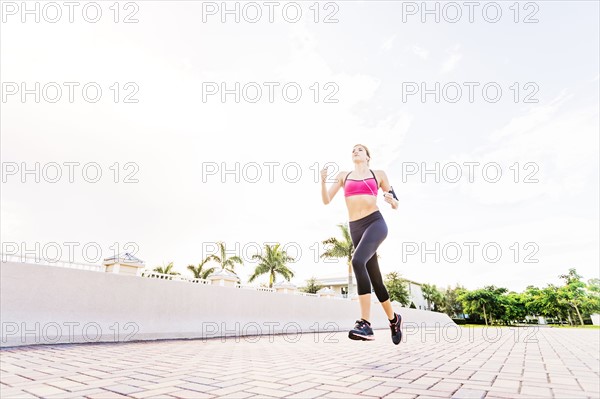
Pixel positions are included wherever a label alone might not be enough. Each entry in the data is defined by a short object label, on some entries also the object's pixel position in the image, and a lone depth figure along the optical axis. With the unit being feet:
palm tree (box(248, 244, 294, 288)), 109.40
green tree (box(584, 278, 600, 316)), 156.56
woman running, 12.06
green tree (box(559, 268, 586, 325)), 155.84
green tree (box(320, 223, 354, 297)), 93.45
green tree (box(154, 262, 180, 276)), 119.34
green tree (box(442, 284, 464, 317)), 195.42
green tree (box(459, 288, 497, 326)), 175.11
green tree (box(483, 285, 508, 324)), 175.94
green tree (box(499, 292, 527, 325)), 177.88
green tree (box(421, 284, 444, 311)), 191.11
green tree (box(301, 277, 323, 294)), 128.67
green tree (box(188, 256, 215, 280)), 113.80
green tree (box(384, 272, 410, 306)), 128.14
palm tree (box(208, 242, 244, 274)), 112.98
